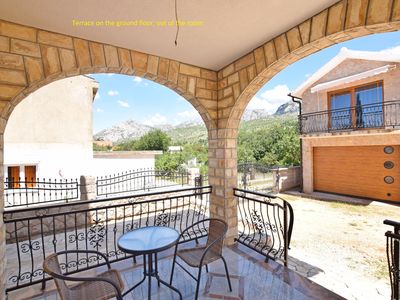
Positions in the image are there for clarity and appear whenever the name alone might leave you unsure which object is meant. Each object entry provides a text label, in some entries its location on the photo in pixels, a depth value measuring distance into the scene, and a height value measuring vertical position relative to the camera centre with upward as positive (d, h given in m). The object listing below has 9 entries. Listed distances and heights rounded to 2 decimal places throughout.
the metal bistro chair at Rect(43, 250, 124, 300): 1.65 -1.25
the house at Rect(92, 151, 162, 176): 9.66 -0.50
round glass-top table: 2.21 -1.03
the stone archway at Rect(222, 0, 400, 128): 1.79 +1.12
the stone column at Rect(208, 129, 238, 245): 3.62 -0.48
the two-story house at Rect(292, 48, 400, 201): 7.48 +0.80
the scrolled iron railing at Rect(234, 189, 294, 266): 2.92 -1.64
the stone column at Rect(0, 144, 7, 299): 2.15 -0.94
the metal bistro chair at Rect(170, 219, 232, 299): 2.33 -1.23
